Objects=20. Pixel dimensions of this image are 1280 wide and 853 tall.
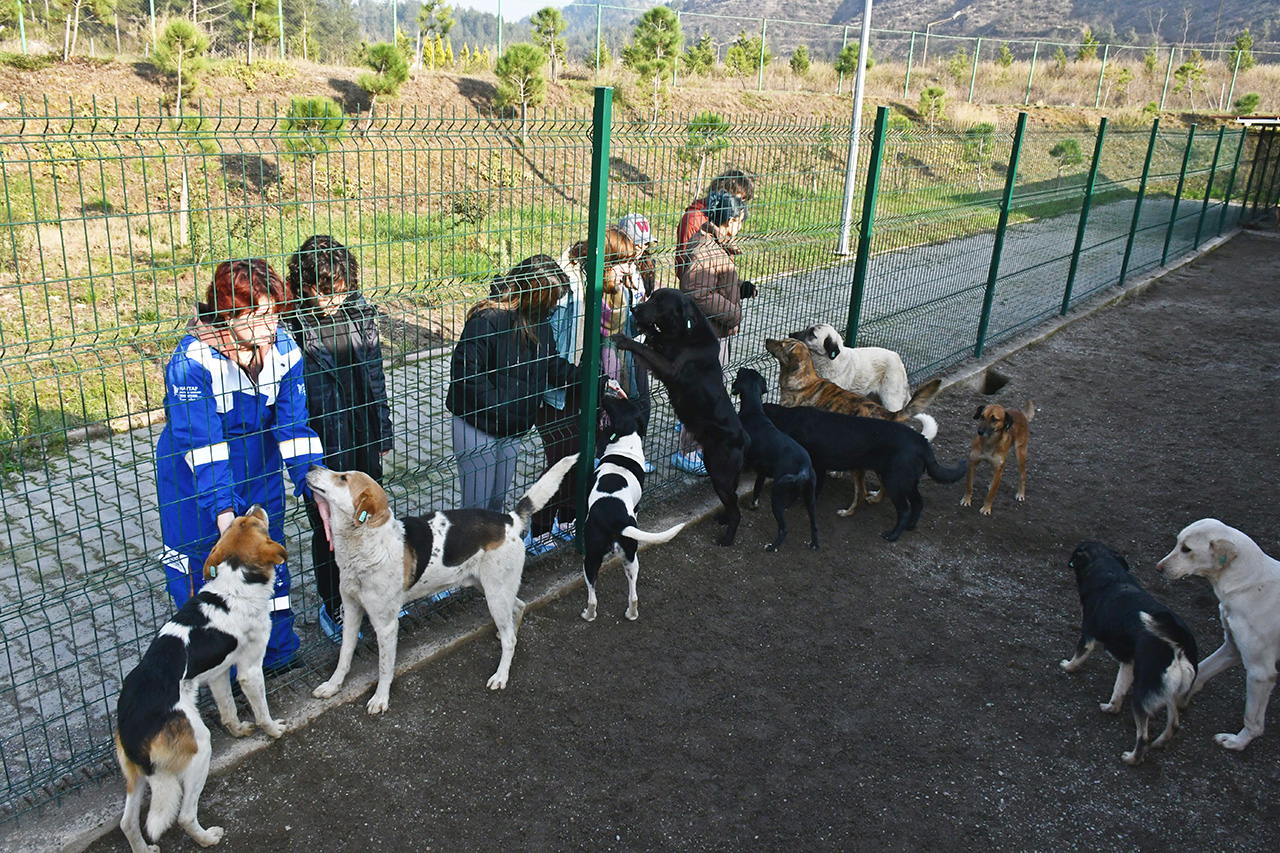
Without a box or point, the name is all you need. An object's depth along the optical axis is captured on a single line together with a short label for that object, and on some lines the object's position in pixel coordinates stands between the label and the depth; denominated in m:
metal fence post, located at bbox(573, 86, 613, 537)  4.53
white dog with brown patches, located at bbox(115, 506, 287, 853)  3.06
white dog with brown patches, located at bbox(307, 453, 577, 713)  3.86
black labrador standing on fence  5.45
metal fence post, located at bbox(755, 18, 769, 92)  31.14
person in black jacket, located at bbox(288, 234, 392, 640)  3.93
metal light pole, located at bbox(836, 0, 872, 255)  7.09
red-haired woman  3.46
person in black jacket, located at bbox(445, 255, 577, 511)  4.56
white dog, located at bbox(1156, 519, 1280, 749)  3.99
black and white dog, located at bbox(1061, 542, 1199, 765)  3.82
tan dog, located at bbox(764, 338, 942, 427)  6.61
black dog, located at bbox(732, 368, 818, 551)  5.64
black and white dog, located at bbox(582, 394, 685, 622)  4.69
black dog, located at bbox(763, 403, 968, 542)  5.88
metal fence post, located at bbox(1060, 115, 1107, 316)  10.47
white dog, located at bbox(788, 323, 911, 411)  6.87
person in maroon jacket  5.70
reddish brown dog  6.27
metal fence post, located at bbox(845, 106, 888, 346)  6.90
